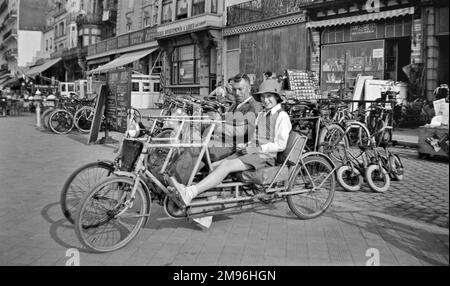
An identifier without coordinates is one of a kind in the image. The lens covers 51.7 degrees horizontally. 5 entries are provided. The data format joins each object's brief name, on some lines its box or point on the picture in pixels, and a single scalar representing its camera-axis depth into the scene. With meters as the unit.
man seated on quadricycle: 4.48
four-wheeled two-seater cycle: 4.13
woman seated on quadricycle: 4.46
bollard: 18.03
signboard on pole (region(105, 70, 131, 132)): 11.09
